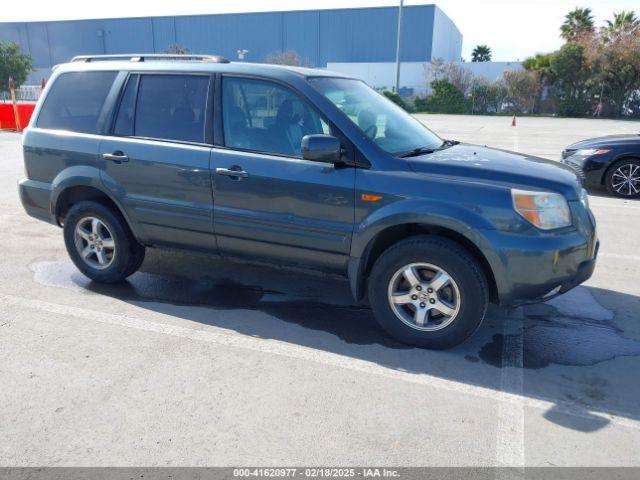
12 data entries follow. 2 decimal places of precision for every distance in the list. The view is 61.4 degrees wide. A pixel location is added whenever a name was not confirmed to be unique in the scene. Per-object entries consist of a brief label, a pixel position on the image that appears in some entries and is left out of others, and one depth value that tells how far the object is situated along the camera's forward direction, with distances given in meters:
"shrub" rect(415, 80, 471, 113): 39.72
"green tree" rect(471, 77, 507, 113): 39.26
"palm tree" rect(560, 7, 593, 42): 46.00
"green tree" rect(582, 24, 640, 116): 35.44
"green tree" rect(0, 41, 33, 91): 42.03
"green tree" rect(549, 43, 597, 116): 36.56
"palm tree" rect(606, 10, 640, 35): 36.41
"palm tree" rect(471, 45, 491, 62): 67.44
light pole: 31.60
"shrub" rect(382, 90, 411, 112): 29.87
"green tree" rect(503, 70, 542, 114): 38.31
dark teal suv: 3.48
